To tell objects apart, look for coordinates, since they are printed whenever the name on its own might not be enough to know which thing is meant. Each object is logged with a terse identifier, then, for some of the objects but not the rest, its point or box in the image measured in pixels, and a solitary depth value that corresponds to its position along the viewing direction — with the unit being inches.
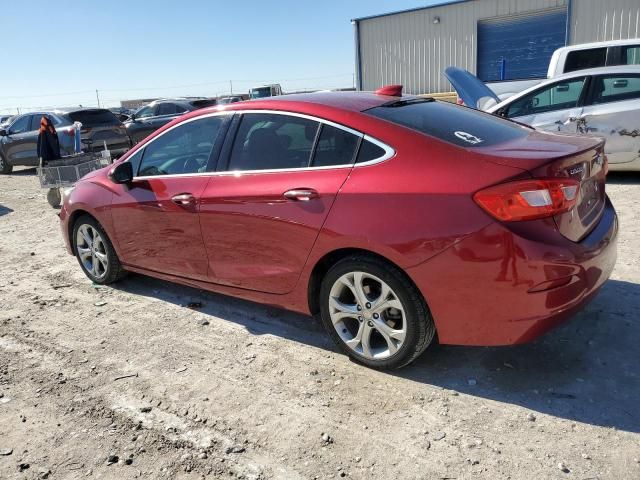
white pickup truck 349.4
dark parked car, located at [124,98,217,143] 632.4
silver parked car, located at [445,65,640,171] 277.9
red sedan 103.0
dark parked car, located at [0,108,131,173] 510.0
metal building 661.9
